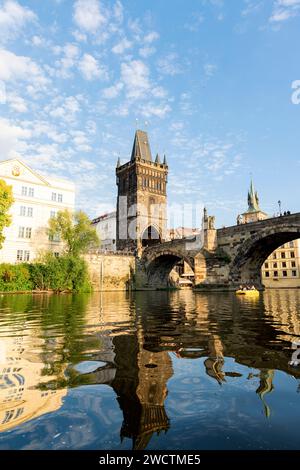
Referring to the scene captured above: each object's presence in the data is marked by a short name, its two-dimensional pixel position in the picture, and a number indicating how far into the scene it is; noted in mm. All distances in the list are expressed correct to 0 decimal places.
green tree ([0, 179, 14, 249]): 30062
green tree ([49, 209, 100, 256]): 39469
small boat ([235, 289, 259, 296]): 28031
